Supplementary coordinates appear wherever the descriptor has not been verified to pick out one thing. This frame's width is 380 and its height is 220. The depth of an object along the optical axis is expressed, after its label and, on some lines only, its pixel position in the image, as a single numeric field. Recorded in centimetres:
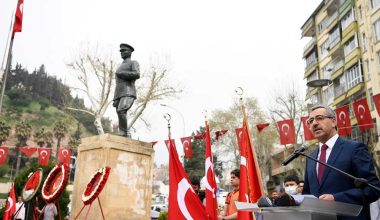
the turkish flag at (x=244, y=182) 510
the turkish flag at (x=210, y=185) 608
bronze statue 884
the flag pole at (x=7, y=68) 1071
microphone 264
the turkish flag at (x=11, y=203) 912
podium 208
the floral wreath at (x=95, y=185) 642
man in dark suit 241
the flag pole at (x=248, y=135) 536
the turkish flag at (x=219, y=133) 1624
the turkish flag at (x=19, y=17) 1170
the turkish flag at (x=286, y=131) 1603
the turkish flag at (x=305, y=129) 1592
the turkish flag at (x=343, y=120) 1499
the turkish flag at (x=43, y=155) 2158
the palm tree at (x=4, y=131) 7144
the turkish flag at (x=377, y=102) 1274
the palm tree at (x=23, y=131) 7575
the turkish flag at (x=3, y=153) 2337
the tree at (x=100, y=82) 2688
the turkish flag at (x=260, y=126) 1539
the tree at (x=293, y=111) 3316
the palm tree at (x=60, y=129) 8064
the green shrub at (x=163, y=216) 1688
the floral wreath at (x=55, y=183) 683
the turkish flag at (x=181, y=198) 614
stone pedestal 769
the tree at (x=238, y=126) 4089
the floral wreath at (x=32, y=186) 712
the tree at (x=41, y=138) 8062
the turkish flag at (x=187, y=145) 1794
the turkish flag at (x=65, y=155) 2119
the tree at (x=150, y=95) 2846
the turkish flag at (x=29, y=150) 2161
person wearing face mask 629
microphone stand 231
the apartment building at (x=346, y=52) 2698
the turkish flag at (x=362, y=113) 1397
